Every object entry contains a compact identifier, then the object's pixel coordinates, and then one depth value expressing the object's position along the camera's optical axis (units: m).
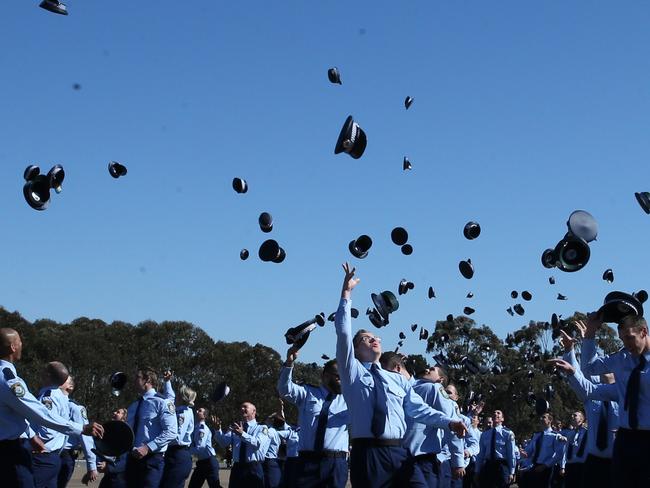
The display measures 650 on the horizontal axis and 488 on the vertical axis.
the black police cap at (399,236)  19.29
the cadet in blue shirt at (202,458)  19.73
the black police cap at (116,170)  16.50
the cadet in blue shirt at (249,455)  19.15
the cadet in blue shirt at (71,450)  13.15
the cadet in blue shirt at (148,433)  13.16
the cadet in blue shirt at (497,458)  21.41
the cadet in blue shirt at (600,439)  12.07
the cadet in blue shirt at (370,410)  8.30
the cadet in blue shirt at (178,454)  14.87
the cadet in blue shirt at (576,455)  13.77
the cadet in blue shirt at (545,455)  20.94
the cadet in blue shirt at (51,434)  11.56
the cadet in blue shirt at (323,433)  11.36
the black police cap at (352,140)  13.28
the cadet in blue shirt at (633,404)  8.59
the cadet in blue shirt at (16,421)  7.89
